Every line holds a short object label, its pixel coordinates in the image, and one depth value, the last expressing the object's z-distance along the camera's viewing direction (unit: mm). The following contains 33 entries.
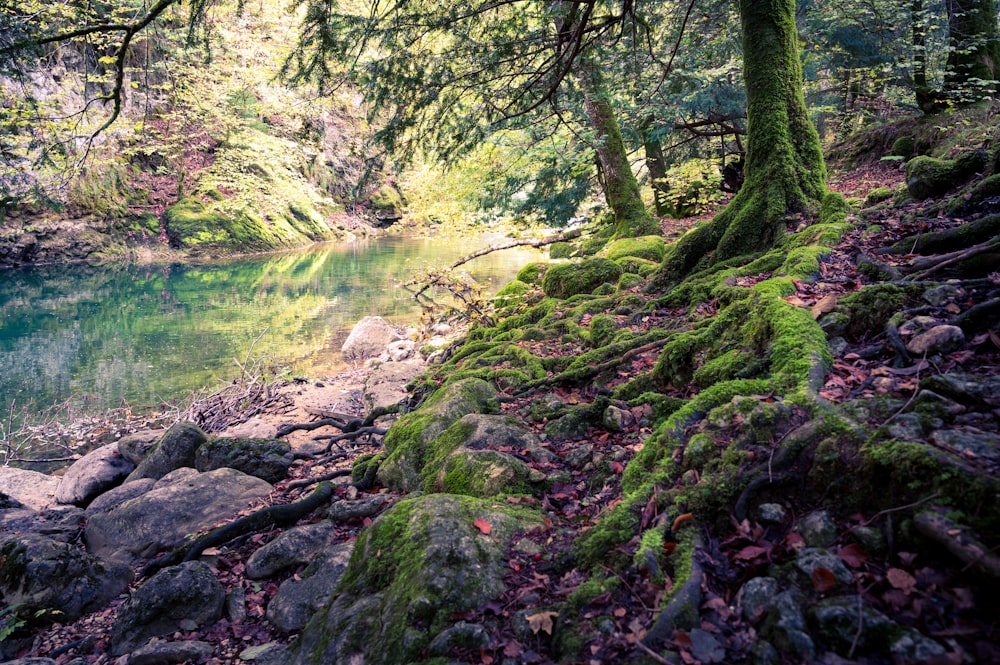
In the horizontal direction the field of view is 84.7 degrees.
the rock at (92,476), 6543
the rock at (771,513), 2256
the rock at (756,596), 1939
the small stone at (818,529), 2061
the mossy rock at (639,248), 8648
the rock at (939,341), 2648
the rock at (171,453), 6359
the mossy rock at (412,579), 2521
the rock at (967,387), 2209
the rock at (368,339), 12953
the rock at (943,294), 2984
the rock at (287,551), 4188
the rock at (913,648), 1539
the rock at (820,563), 1889
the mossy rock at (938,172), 4633
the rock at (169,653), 3352
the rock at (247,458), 6102
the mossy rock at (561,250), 11805
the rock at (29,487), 6590
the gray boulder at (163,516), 5020
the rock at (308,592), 3592
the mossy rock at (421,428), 4820
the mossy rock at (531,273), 10936
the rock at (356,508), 4594
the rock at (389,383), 8203
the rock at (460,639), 2328
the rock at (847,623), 1663
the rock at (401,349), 11961
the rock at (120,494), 5992
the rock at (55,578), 4152
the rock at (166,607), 3664
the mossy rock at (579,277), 8344
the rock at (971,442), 1929
